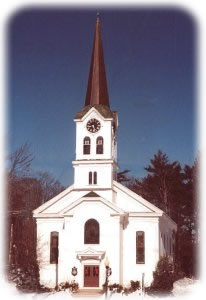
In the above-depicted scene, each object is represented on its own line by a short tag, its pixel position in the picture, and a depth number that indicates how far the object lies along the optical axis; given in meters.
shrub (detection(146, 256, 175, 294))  33.53
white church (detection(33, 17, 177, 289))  34.44
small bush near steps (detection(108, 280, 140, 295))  33.34
